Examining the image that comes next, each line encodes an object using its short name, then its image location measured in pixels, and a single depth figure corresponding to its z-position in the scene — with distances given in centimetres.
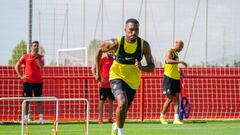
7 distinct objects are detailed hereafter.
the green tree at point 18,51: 2112
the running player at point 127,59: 1153
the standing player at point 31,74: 1764
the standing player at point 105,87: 1756
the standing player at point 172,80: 1711
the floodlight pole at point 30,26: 2069
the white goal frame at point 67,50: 2217
